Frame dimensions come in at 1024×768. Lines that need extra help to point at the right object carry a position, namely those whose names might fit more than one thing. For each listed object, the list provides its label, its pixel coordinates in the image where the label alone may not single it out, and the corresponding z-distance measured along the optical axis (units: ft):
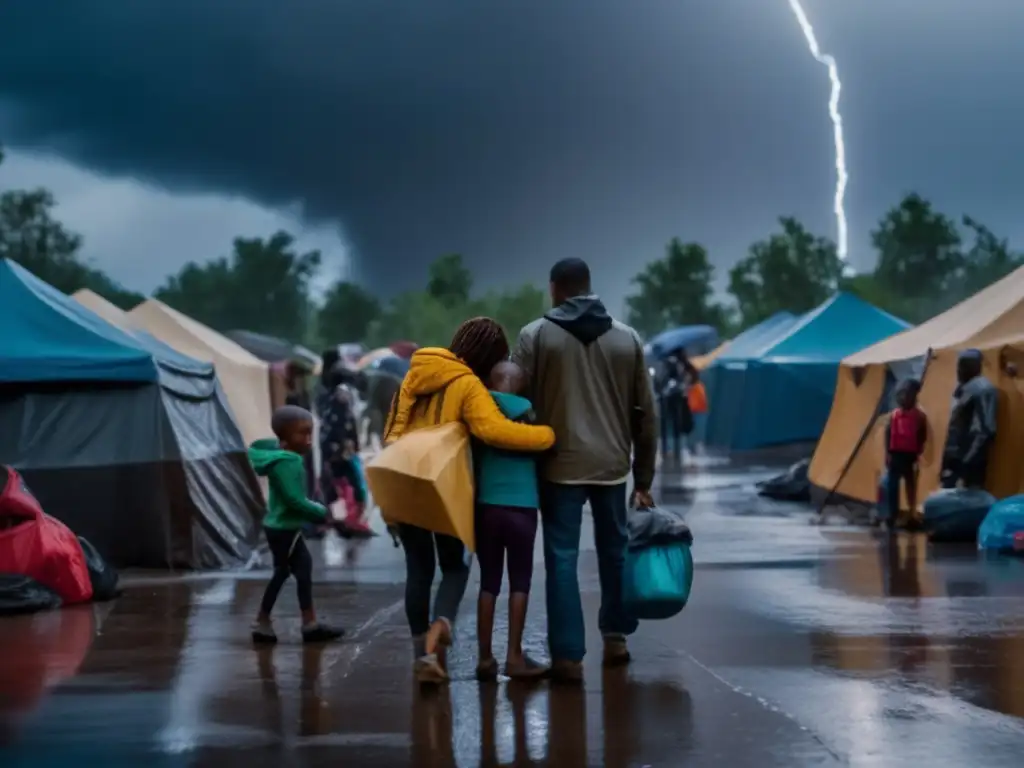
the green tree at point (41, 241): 336.29
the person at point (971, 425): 45.27
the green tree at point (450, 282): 504.43
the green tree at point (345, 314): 460.14
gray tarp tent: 40.09
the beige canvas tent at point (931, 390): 46.55
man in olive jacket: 23.89
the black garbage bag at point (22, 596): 32.09
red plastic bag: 33.06
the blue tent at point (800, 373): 94.68
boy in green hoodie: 28.27
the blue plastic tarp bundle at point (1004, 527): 41.88
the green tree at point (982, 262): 284.00
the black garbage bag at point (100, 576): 34.53
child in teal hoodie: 23.52
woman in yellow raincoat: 23.12
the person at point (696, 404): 96.02
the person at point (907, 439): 49.19
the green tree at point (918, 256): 282.77
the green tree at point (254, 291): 444.55
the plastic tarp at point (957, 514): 44.70
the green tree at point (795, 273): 312.29
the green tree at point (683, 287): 345.72
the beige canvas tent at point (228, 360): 64.23
